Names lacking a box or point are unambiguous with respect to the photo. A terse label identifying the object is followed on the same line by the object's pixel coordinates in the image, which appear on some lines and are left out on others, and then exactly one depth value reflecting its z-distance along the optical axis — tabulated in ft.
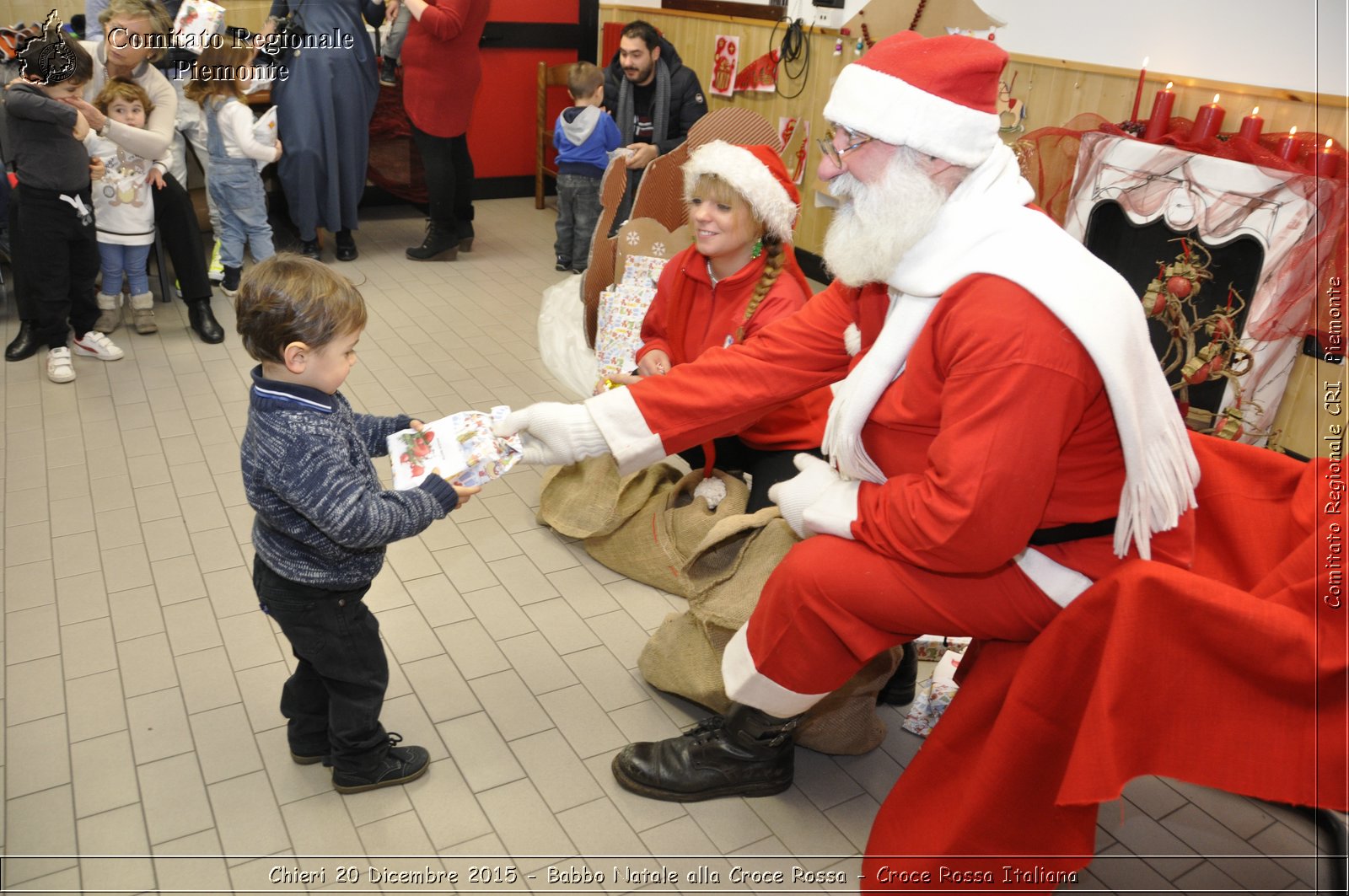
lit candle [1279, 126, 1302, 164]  11.73
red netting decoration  11.47
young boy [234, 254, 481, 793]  5.97
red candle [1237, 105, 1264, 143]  12.10
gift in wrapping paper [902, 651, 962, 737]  8.29
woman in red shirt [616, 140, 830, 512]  9.52
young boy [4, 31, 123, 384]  12.46
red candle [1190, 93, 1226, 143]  12.50
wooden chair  22.40
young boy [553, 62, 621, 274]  18.61
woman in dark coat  17.42
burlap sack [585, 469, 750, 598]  9.51
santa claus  5.52
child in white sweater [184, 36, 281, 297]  15.76
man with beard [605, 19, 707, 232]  18.13
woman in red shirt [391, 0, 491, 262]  17.79
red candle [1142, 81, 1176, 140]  12.94
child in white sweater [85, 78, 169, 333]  13.83
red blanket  5.13
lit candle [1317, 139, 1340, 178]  11.46
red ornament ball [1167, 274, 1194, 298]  12.87
